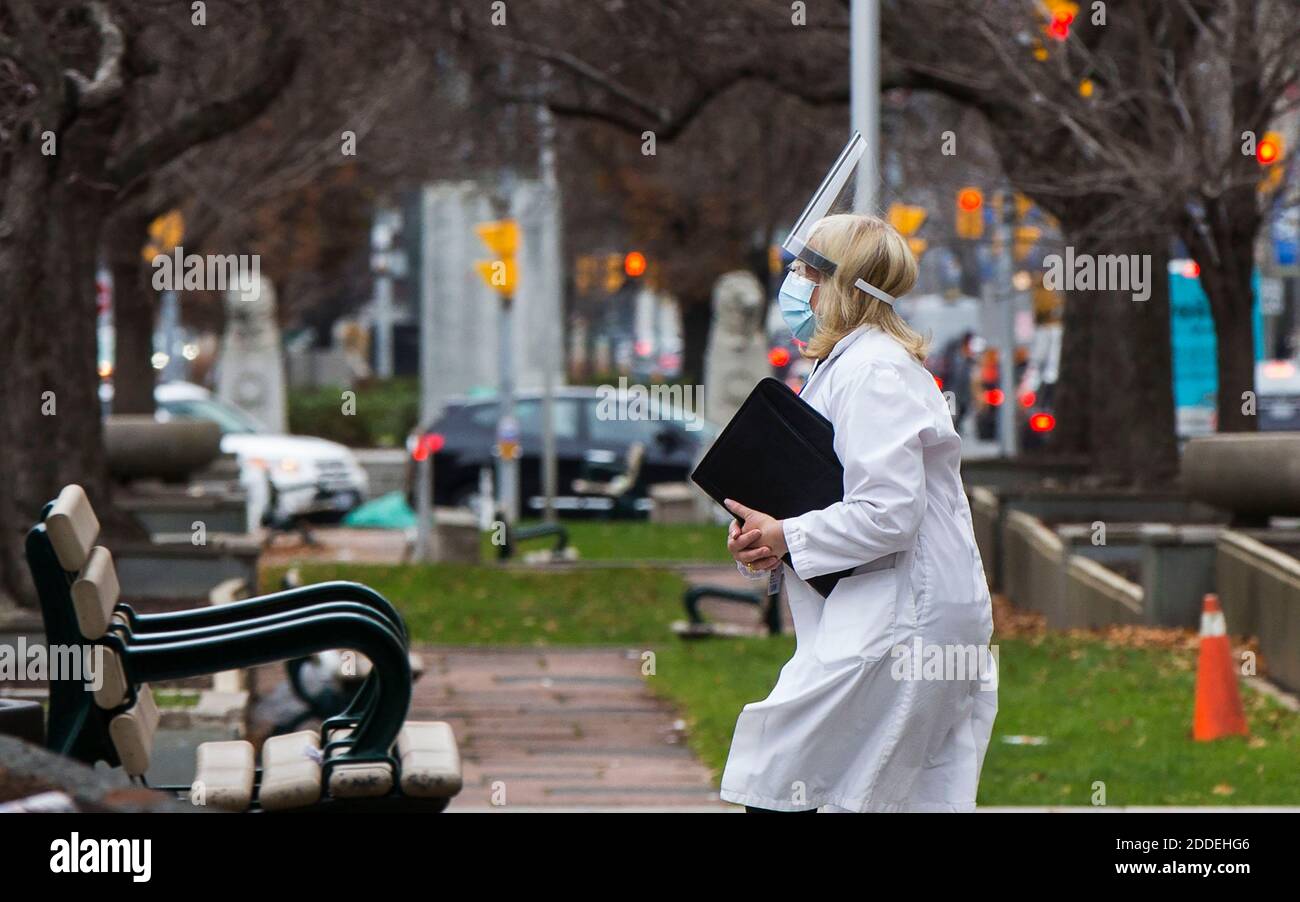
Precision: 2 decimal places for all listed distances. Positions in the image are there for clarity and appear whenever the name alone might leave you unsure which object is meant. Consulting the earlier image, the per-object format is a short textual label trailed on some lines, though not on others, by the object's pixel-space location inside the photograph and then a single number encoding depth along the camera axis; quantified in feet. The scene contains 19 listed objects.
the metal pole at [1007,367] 90.12
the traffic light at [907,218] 88.94
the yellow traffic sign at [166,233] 91.78
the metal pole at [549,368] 77.20
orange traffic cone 30.17
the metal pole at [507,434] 73.15
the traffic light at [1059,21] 43.65
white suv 82.69
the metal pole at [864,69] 38.81
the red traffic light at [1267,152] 43.62
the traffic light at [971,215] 64.69
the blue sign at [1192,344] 106.63
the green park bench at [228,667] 18.26
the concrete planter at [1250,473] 39.75
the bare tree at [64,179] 34.94
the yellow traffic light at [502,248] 70.59
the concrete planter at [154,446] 57.16
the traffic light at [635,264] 84.89
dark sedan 84.28
